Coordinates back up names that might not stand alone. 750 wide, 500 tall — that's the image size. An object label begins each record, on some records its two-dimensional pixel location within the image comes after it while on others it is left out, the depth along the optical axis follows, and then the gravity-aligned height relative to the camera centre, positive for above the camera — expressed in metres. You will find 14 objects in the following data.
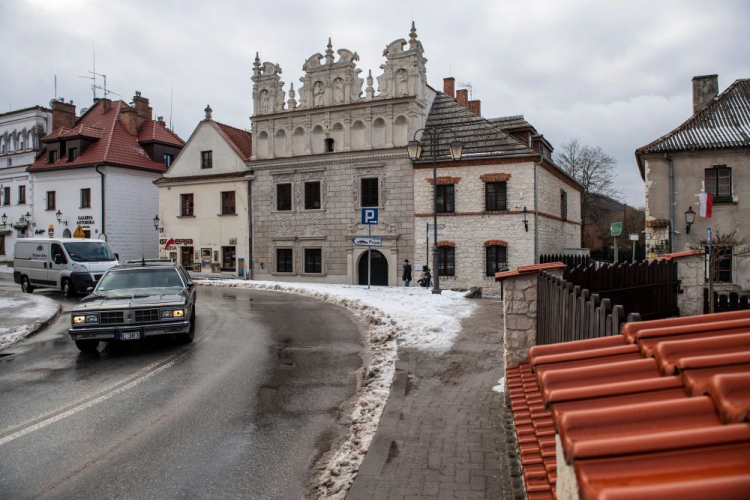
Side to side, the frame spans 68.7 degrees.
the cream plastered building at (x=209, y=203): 34.81 +3.41
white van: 22.22 -0.31
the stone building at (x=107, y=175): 39.91 +6.06
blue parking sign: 21.27 +1.42
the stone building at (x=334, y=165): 30.16 +5.17
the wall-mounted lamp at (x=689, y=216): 24.70 +1.58
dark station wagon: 10.24 -1.09
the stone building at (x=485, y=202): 27.84 +2.67
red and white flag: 23.41 +2.03
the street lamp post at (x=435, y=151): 20.34 +3.84
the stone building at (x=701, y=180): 25.08 +3.32
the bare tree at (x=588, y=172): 54.91 +8.01
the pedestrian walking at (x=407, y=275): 27.82 -1.12
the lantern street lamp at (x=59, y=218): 38.92 +2.75
